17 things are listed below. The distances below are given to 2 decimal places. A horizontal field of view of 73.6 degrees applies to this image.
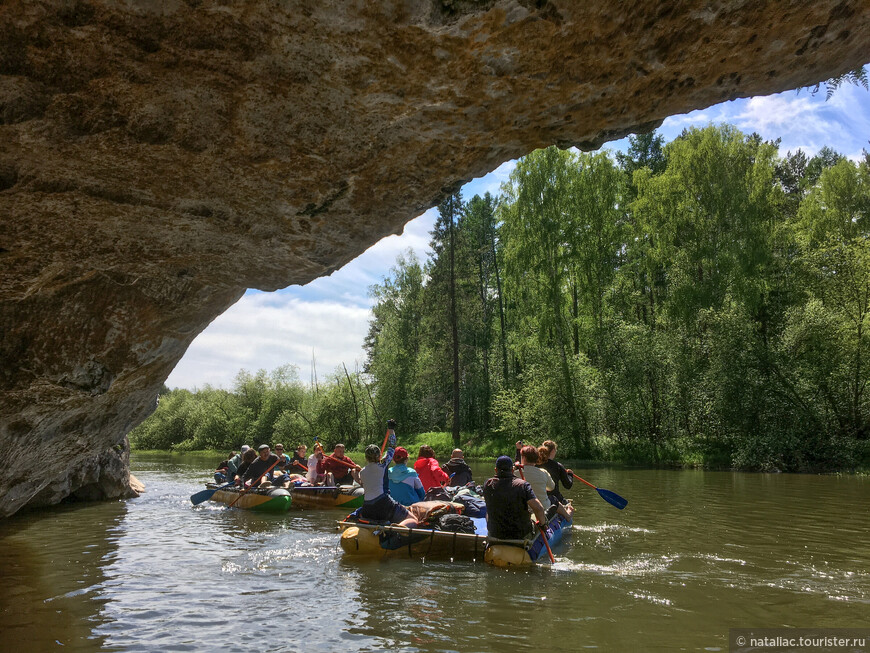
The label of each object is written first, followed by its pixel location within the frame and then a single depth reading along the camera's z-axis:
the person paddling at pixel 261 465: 15.18
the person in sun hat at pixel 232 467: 17.35
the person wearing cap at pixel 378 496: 9.09
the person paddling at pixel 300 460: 17.58
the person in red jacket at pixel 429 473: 11.20
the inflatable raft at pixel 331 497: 14.27
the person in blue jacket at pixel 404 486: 10.08
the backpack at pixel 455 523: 8.60
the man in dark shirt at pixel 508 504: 7.71
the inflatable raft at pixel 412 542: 8.38
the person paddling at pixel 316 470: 15.11
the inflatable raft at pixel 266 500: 13.72
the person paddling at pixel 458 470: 12.16
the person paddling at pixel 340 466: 15.21
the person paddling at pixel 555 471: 9.75
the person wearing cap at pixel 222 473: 17.09
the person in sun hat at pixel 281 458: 16.26
